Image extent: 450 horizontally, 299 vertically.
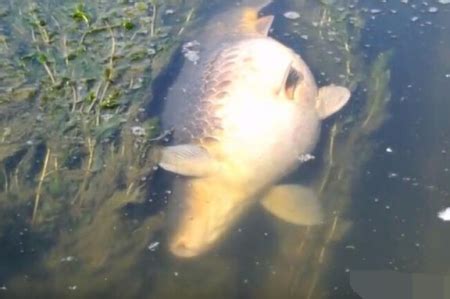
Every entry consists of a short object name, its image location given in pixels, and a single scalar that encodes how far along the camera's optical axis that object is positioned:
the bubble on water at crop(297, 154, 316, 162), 3.24
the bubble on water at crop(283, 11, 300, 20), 4.08
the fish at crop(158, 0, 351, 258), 3.02
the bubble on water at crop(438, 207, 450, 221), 2.99
